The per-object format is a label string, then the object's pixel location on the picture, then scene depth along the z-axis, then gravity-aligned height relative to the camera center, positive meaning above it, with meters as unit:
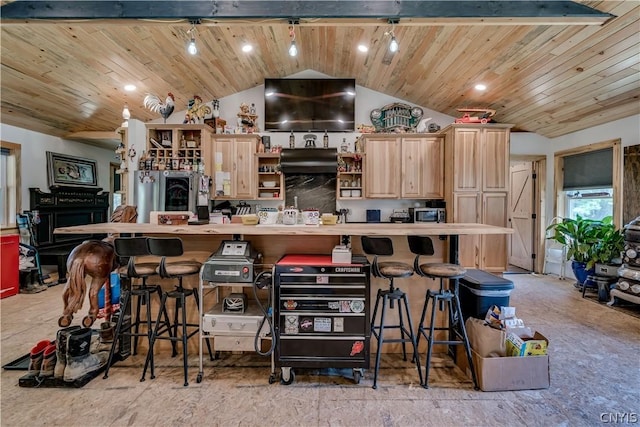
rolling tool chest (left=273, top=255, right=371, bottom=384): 2.24 -0.78
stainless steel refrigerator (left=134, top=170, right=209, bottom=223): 4.43 +0.24
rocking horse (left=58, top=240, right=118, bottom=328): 2.47 -0.54
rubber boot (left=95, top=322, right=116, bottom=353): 2.66 -1.11
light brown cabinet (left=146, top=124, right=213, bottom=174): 4.85 +0.99
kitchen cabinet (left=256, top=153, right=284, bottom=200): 5.29 +0.52
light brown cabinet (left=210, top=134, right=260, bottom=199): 5.20 +0.78
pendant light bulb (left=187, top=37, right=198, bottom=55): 2.68 +1.39
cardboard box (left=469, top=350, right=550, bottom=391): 2.22 -1.19
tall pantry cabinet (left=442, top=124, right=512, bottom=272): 4.68 +0.32
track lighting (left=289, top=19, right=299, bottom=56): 2.68 +1.51
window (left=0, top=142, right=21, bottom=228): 4.87 +0.37
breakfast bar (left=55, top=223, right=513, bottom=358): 2.53 -0.32
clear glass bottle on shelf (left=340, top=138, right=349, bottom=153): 5.35 +1.03
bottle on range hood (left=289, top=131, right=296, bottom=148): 5.32 +1.15
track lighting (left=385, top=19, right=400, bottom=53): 2.61 +1.39
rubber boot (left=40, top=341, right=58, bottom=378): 2.30 -1.15
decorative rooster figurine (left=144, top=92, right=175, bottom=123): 4.08 +1.36
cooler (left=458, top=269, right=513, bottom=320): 2.45 -0.70
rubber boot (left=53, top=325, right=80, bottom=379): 2.27 -1.07
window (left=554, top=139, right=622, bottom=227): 4.52 +0.42
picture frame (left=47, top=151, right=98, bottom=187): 5.57 +0.73
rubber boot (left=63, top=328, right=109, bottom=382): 2.26 -1.11
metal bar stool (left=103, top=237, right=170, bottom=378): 2.28 -0.64
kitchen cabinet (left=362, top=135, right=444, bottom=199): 5.09 +0.71
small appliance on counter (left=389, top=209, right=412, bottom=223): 5.18 -0.15
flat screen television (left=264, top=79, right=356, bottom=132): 5.45 +1.82
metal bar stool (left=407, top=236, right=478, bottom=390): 2.27 -0.52
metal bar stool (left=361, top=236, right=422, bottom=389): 2.26 -0.48
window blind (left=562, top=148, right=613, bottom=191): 4.75 +0.60
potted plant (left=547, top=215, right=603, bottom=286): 4.45 -0.52
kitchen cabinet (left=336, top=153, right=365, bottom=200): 5.23 +0.51
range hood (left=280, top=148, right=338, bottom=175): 4.88 +0.75
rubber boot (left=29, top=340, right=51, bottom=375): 2.32 -1.13
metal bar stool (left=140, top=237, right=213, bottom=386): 2.24 -0.47
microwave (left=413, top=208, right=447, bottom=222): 4.92 -0.13
